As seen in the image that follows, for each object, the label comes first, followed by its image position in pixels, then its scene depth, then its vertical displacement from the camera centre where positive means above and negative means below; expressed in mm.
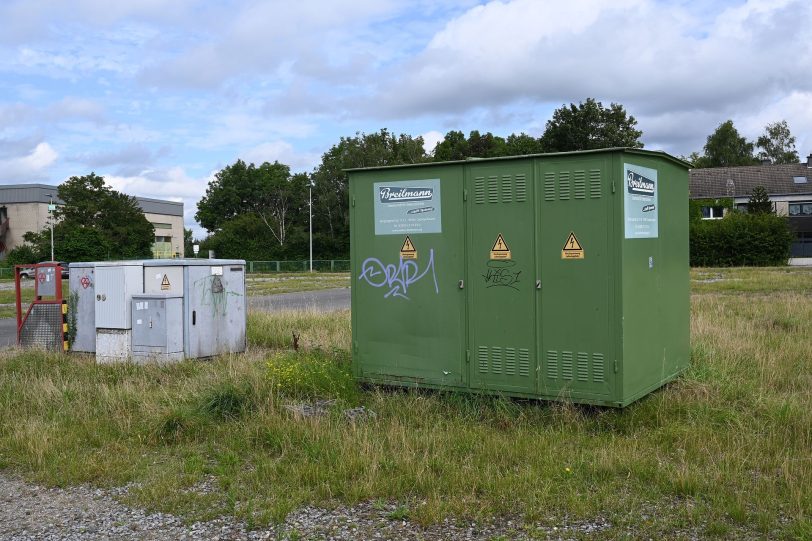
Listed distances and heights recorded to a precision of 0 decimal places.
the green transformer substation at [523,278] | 6543 -253
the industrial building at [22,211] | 73938 +5176
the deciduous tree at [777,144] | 84750 +11797
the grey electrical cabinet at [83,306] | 11258 -690
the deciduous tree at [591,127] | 59938 +9986
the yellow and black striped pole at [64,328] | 11469 -1028
